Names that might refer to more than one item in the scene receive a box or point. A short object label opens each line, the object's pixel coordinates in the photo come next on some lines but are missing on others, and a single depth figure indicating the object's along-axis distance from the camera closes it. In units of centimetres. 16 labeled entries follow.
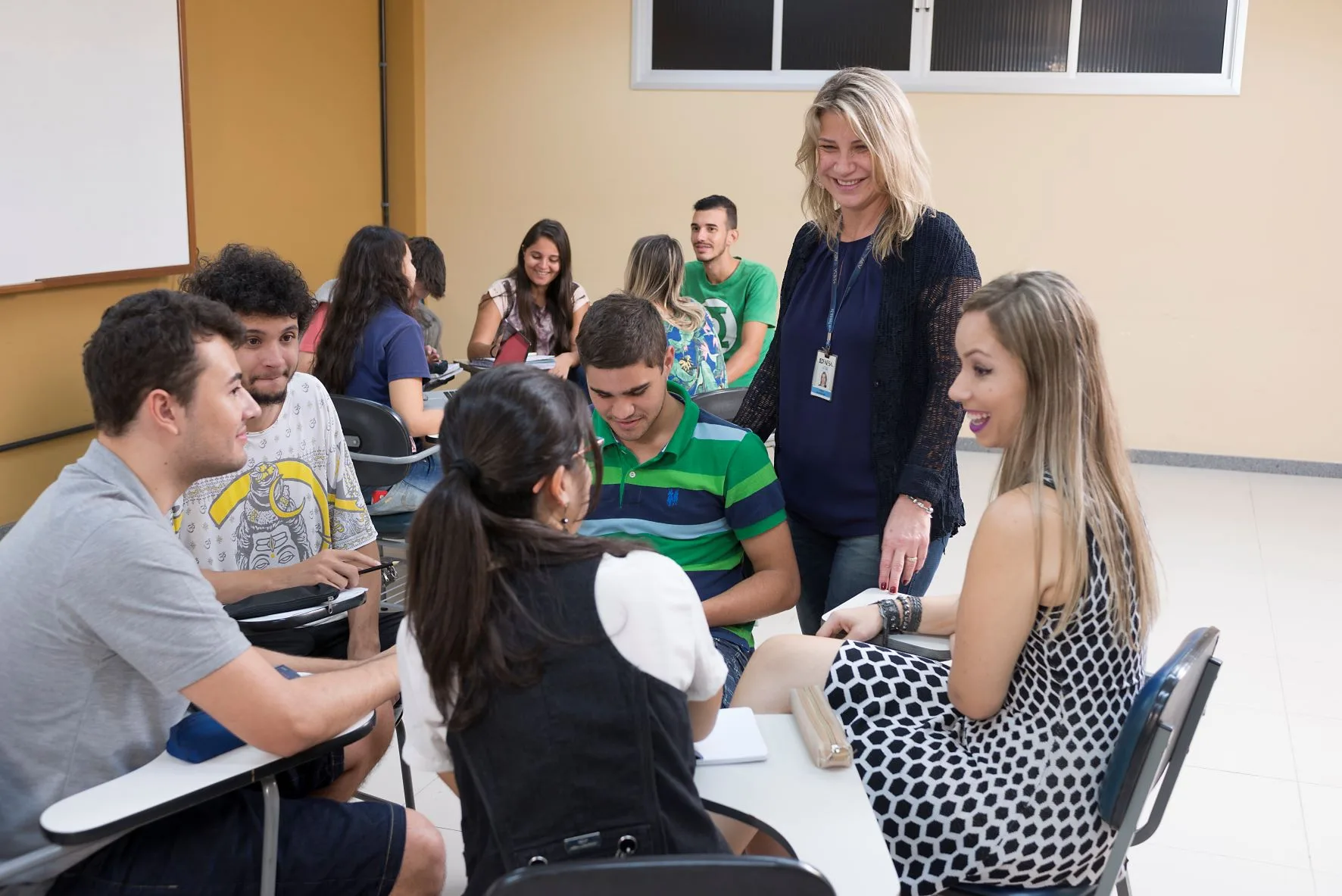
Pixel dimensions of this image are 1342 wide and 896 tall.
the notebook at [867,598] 194
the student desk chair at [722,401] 370
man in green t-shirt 474
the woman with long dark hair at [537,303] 486
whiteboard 366
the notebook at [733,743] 145
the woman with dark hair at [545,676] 120
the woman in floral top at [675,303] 402
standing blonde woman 206
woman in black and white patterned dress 151
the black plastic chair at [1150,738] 140
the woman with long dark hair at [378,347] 337
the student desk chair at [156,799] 130
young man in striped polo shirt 210
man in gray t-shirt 141
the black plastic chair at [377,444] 310
